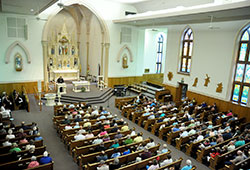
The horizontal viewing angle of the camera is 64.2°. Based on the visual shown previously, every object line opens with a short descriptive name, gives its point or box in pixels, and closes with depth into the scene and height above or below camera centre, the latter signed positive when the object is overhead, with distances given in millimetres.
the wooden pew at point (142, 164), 6528 -3438
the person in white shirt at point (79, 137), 8273 -3224
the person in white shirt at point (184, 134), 9302 -3296
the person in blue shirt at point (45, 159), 6566 -3346
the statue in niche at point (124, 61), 20391 -42
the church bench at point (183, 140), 9156 -3564
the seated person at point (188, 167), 6454 -3353
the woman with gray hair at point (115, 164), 6570 -3424
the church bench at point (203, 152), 8094 -3587
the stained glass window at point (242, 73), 12955 -491
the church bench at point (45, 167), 6311 -3490
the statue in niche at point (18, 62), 15664 -440
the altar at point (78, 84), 16766 -2110
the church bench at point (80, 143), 8055 -3419
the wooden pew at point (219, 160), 7544 -3625
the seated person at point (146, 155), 7131 -3324
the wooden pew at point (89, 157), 7027 -3479
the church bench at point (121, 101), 14797 -3040
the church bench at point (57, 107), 12344 -3041
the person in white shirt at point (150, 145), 8015 -3330
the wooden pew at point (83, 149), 7516 -3426
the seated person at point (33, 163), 6320 -3358
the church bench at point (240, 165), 6898 -3487
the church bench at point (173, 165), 6492 -3426
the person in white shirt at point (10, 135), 8032 -3192
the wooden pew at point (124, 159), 6422 -3422
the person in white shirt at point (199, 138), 8883 -3297
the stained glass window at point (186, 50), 16547 +1094
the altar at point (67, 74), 19328 -1567
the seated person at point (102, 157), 6839 -3346
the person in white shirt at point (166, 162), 6839 -3414
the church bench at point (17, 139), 7785 -3319
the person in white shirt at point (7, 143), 7461 -3251
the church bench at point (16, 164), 6225 -3444
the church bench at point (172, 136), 9673 -3555
